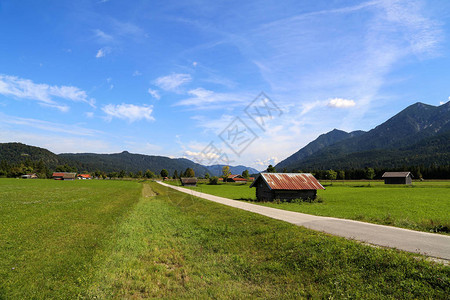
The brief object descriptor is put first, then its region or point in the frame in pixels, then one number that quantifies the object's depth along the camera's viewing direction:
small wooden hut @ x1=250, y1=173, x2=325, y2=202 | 36.19
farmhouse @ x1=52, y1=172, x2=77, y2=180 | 165.00
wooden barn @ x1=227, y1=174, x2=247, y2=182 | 163.62
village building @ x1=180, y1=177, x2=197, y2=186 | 100.85
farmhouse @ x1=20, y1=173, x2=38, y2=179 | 164.88
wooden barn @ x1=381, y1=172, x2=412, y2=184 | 94.38
